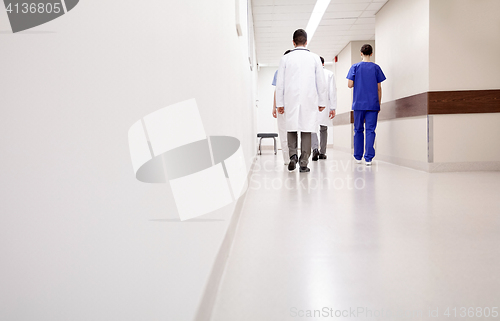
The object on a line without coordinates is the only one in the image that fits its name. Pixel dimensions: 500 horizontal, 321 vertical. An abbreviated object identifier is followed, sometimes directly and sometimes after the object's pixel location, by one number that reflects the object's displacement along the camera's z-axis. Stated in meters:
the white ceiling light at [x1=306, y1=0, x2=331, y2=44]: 6.67
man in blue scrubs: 5.52
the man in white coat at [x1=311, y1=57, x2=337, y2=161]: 6.39
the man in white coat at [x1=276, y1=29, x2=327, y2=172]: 4.60
